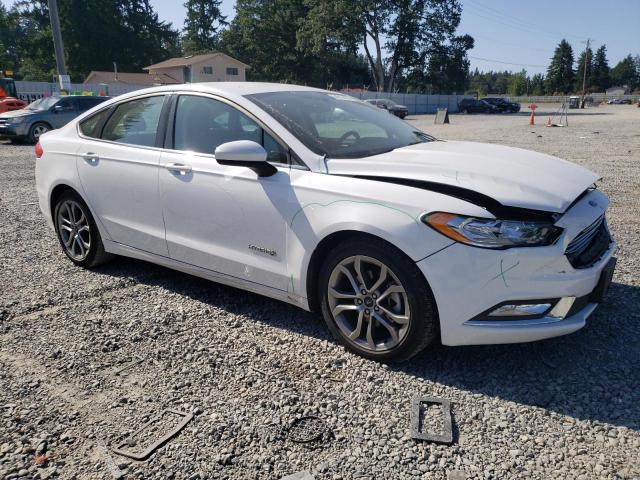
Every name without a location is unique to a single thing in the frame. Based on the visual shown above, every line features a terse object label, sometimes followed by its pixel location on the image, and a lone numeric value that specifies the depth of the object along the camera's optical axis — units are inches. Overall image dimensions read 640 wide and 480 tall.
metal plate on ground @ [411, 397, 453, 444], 97.0
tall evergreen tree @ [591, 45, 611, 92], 4803.2
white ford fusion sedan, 107.4
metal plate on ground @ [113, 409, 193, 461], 94.2
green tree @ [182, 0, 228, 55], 3533.5
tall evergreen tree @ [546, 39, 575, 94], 4650.6
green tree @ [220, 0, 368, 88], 2577.3
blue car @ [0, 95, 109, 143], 640.4
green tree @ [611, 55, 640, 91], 5413.4
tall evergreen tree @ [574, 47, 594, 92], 4682.6
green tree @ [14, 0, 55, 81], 2506.2
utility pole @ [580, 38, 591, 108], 2401.6
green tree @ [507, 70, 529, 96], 5265.8
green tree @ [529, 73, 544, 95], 5098.4
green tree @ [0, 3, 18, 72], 2625.5
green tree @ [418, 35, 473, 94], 2247.8
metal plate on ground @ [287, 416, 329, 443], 97.9
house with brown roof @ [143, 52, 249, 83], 2351.1
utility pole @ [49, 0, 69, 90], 772.0
